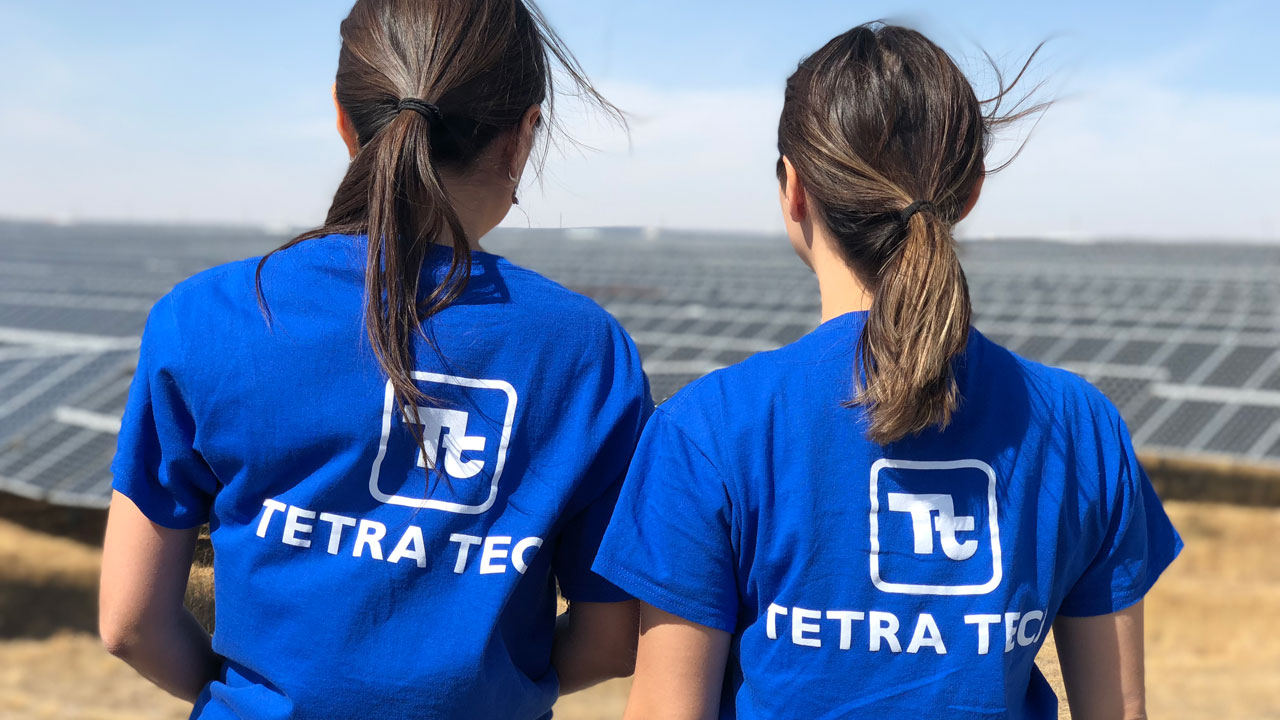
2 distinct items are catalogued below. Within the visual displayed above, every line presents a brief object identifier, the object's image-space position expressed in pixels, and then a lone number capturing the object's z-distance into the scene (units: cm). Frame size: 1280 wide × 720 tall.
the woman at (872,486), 142
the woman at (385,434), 146
